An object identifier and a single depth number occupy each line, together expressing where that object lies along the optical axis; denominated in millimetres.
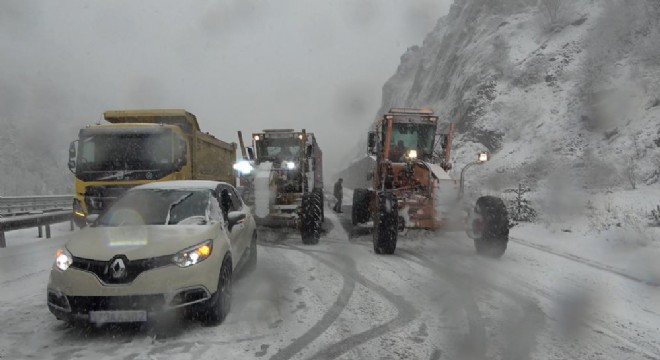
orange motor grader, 9062
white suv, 4422
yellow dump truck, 10570
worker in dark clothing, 21281
